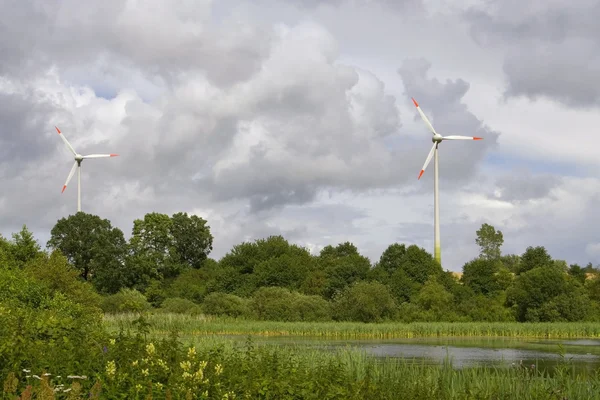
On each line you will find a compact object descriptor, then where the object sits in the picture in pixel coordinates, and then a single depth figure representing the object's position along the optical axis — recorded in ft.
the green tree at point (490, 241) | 330.54
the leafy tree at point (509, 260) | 345.02
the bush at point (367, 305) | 172.04
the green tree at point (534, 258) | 244.01
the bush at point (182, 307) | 182.91
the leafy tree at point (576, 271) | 258.90
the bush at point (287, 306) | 176.24
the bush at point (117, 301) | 192.13
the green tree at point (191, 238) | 295.89
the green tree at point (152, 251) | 254.06
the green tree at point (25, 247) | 141.90
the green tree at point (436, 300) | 178.48
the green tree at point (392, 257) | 231.30
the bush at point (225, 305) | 182.29
